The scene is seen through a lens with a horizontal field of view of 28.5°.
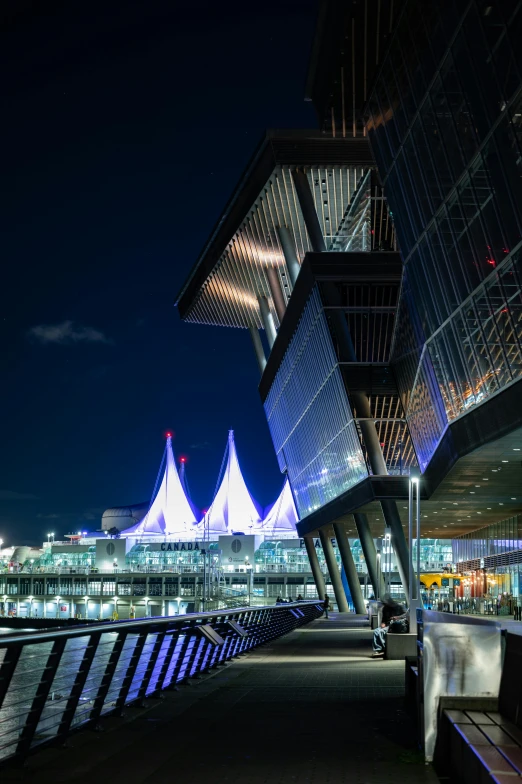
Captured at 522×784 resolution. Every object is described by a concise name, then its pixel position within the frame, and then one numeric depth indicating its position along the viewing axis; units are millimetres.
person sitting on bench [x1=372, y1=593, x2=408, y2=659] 25344
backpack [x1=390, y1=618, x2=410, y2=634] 24391
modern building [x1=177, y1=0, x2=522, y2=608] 22875
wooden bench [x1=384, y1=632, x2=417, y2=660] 24000
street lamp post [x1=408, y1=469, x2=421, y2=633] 27178
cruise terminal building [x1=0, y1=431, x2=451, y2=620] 132875
